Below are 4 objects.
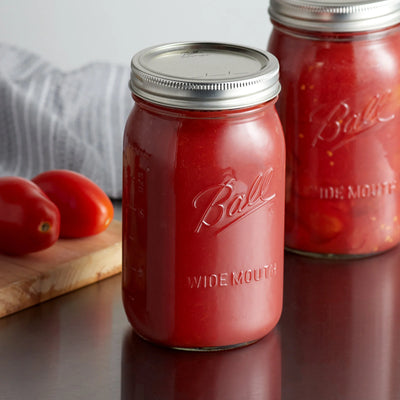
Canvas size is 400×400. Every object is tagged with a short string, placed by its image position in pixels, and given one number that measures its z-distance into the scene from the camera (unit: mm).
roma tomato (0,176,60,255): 1059
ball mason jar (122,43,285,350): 924
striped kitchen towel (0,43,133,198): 1287
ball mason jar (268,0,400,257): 1050
